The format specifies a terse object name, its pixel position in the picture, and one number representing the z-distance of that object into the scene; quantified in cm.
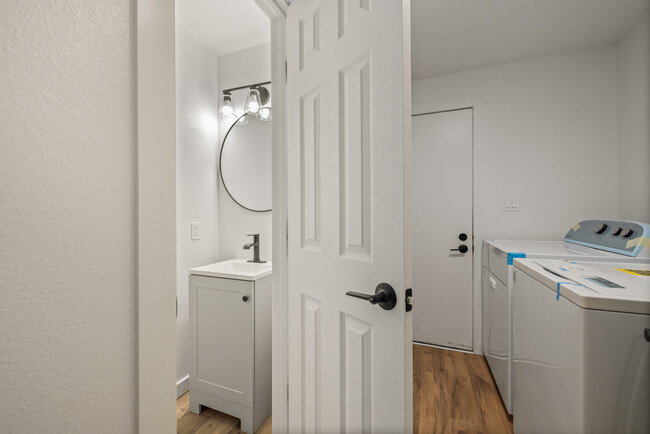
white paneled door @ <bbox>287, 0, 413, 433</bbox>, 75
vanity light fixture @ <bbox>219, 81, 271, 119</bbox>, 195
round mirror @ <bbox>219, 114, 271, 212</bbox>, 201
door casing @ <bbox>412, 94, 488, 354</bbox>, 241
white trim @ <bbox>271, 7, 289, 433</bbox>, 125
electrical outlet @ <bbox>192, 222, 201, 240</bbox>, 194
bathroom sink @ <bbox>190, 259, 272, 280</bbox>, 155
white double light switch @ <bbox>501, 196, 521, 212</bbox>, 232
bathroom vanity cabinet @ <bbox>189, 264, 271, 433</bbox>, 153
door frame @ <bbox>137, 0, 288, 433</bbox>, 61
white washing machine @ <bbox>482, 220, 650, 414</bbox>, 151
